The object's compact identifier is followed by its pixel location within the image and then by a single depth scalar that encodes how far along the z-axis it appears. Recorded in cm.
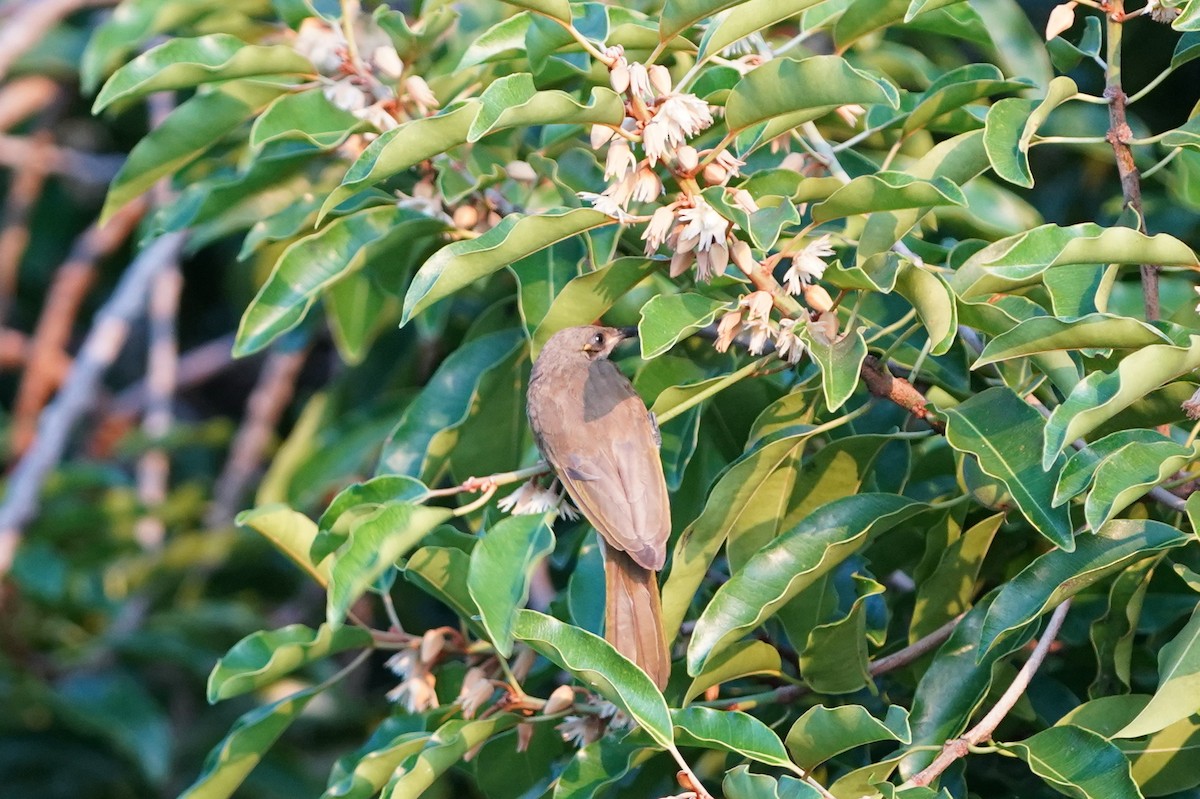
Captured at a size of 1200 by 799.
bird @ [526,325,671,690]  505
